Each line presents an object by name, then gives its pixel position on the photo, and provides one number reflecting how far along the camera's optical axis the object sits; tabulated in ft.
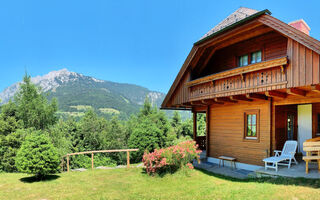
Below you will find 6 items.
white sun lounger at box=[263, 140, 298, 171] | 26.63
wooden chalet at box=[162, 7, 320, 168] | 23.91
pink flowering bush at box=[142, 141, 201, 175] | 28.37
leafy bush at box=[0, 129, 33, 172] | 48.29
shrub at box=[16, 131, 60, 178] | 25.63
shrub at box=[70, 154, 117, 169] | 67.68
